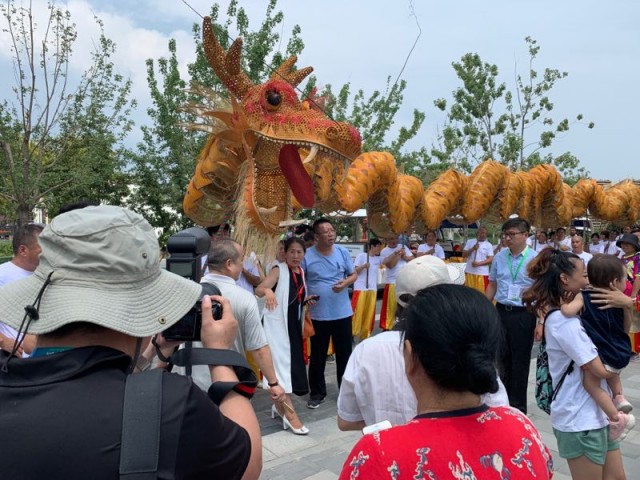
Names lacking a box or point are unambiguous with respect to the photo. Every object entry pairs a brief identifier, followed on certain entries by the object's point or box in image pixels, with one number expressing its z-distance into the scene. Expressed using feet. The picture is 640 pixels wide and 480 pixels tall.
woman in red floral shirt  3.11
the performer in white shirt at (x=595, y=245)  35.53
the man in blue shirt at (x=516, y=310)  13.26
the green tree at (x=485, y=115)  46.32
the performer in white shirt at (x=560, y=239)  28.97
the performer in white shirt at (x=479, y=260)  25.70
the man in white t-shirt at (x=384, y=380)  5.00
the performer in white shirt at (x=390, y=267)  22.76
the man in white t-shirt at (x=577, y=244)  26.96
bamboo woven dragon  11.63
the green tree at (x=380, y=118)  35.45
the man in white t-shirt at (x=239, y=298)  8.66
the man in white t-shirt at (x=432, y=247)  27.76
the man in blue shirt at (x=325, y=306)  14.40
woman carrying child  7.14
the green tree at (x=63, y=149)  23.48
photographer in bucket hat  2.58
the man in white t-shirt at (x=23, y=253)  10.22
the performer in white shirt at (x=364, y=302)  21.63
